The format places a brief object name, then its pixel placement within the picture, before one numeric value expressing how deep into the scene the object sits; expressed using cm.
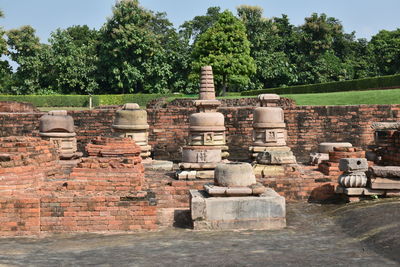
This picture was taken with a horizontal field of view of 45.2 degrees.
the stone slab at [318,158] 1111
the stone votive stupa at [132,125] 1130
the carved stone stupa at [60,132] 1209
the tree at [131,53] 3516
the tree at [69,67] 3578
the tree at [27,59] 3653
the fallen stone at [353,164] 816
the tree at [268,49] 3912
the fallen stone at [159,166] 1103
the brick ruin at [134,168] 664
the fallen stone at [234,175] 690
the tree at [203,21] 5653
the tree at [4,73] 3508
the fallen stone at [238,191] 677
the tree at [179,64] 3734
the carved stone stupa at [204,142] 930
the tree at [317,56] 3975
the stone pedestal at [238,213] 659
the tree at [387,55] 3819
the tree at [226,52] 3228
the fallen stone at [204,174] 907
